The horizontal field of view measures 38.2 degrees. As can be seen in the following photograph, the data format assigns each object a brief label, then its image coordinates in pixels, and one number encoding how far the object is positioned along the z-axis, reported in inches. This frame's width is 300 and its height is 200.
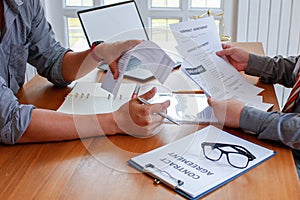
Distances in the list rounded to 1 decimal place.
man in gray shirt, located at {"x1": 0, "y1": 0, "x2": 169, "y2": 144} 42.1
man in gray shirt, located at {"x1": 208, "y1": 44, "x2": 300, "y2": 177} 41.1
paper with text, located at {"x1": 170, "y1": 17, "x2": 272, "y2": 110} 48.8
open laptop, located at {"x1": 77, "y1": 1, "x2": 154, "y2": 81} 65.1
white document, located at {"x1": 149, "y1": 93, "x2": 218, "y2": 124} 45.9
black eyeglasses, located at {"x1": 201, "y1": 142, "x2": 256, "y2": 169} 37.7
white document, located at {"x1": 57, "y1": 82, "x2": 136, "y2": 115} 48.5
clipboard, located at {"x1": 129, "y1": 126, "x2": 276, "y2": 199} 34.4
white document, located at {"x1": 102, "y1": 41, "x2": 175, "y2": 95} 42.1
